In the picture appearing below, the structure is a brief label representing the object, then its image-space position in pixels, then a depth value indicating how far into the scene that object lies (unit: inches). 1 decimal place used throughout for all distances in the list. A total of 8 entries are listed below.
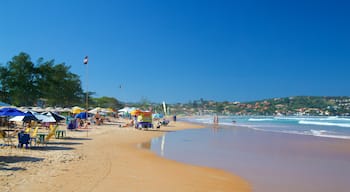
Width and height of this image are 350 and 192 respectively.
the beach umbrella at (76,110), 1177.0
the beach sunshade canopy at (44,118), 569.6
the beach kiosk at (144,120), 1125.1
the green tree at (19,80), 1610.5
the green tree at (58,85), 1785.8
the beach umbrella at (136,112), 1177.3
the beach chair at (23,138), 470.0
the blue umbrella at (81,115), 1117.5
